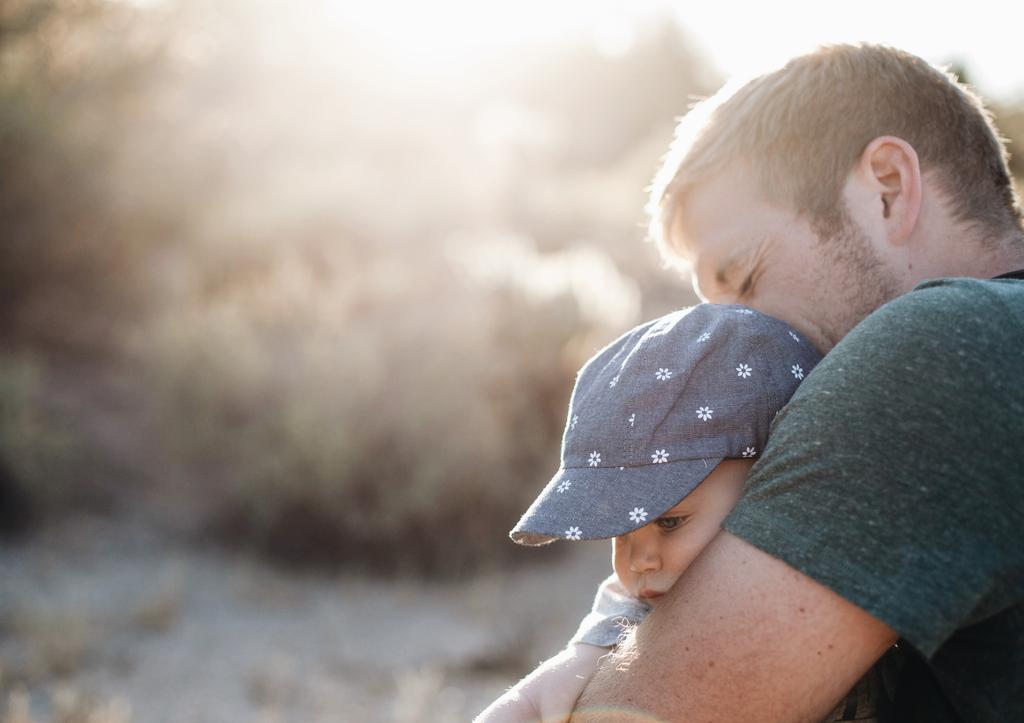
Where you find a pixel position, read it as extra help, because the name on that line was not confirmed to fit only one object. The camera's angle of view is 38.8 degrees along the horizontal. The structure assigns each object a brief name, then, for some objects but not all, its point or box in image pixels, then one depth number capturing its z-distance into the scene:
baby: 0.75
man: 0.64
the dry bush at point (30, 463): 5.04
